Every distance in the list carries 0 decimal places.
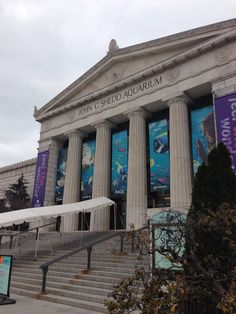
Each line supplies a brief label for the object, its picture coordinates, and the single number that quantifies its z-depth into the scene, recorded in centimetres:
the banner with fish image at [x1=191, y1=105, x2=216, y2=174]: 2008
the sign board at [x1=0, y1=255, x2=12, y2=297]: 983
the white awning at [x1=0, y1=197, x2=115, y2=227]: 1689
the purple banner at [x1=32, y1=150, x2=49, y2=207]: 2862
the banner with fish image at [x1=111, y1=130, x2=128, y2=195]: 2420
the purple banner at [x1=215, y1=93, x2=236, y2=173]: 1770
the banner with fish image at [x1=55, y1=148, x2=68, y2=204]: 2880
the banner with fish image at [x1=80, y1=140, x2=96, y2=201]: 2653
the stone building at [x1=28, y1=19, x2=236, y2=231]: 2045
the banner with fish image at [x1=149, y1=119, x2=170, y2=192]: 2170
